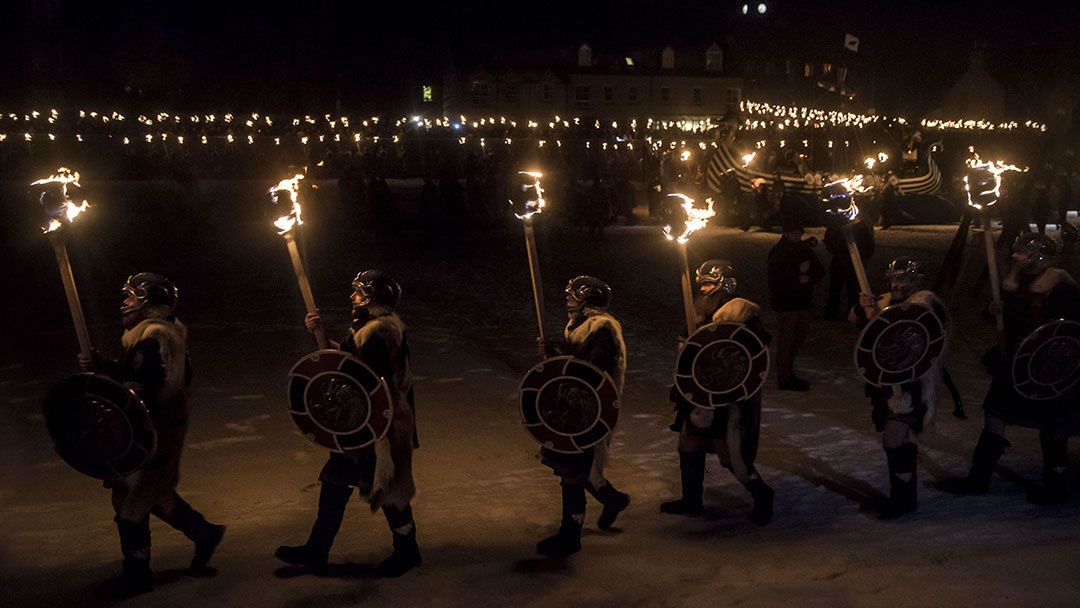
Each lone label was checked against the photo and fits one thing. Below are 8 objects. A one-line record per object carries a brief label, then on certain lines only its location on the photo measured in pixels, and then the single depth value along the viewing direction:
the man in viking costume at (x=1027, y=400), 6.38
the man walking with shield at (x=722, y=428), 6.08
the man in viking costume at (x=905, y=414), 6.20
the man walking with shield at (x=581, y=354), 5.66
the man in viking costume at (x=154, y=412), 5.08
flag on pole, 22.23
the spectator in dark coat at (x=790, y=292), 9.69
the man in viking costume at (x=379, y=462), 5.39
